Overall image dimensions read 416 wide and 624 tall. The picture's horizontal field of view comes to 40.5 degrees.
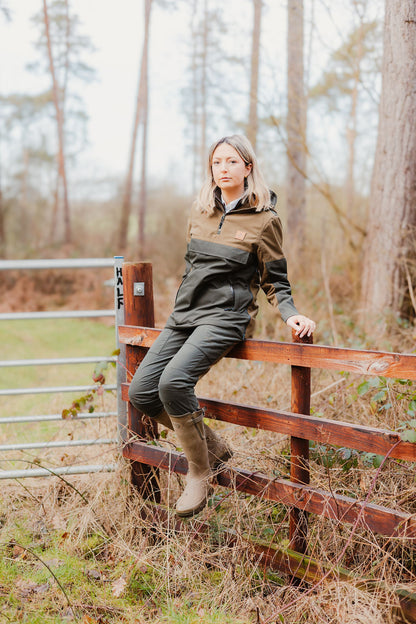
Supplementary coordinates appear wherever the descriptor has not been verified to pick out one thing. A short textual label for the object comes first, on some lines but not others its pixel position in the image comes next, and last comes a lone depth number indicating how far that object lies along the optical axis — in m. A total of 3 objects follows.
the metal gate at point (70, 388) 3.54
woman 2.64
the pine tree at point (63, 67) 17.59
